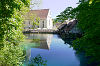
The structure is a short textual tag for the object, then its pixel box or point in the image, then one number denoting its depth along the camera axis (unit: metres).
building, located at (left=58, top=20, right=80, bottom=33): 19.68
